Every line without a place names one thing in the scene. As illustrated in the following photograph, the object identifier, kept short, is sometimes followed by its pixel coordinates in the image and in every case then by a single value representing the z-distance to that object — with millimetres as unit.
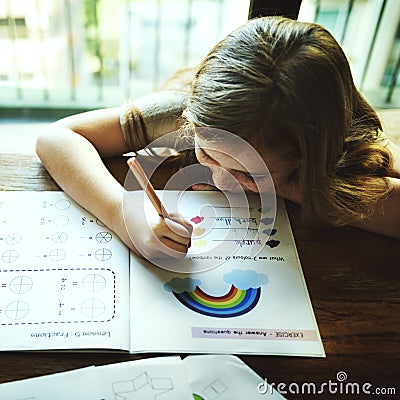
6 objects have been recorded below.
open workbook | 598
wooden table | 577
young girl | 642
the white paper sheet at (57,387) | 539
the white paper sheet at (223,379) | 558
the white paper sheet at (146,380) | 550
